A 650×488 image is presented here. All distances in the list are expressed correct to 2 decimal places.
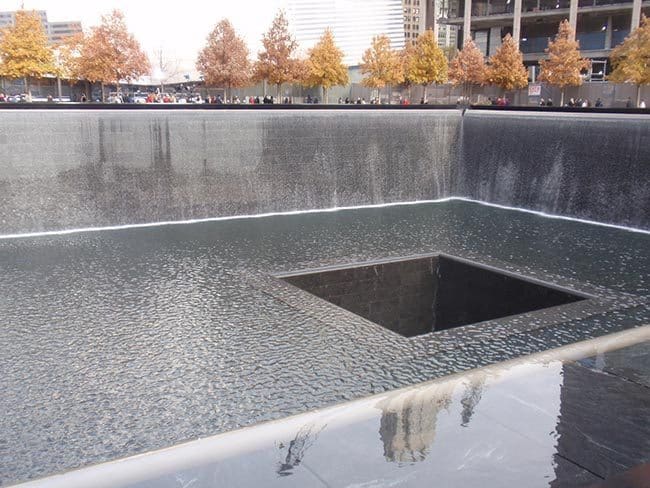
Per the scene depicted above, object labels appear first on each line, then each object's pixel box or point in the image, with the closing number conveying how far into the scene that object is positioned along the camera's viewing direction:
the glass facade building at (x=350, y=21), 51.78
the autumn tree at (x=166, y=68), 47.25
